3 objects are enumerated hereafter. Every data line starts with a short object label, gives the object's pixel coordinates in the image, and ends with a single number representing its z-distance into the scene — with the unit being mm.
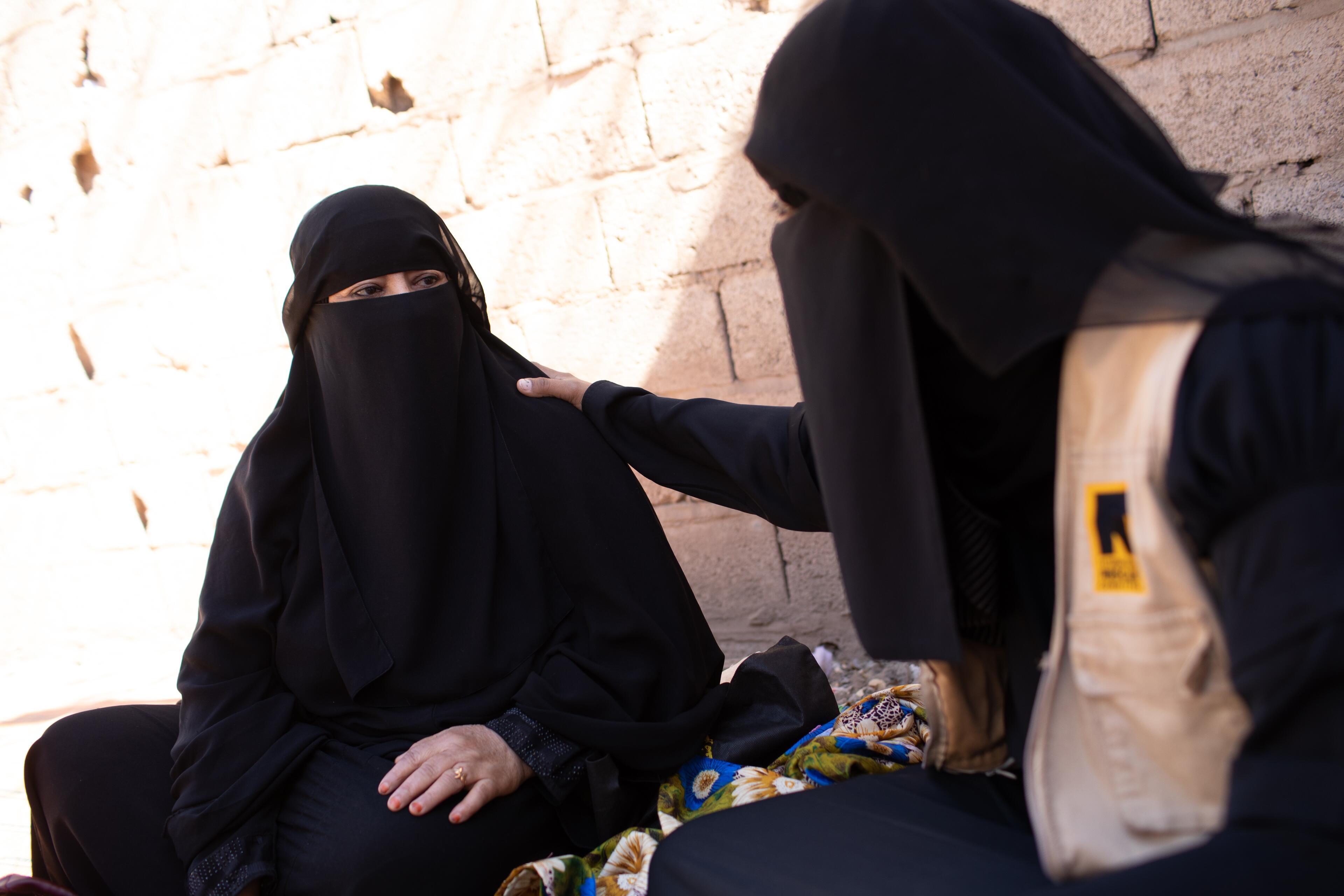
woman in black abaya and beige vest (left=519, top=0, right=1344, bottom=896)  771
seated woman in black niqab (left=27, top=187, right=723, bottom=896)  1645
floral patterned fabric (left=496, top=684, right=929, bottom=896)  1595
